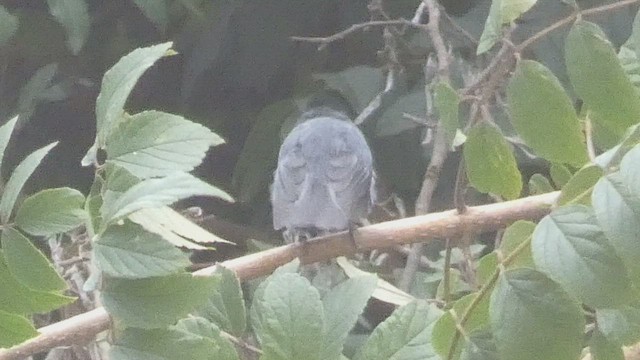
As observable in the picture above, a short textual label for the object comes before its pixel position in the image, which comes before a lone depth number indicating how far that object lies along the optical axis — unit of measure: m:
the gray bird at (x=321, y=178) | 5.75
